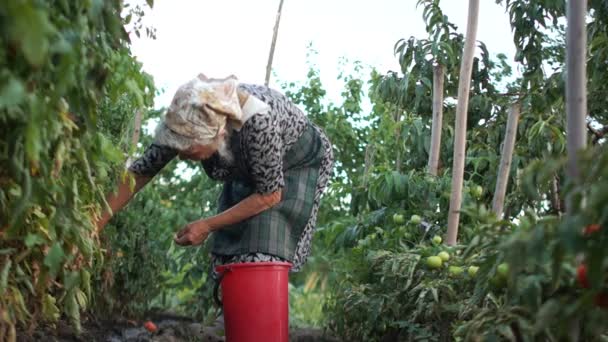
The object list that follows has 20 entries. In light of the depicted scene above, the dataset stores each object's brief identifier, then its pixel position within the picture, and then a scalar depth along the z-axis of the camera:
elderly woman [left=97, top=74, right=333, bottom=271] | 2.68
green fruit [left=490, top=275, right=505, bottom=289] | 2.05
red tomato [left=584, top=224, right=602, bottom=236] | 1.58
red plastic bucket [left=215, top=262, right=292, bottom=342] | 2.86
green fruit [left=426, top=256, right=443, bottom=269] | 2.95
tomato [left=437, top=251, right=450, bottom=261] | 2.97
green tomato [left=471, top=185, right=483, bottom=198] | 3.74
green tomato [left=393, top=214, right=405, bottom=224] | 3.60
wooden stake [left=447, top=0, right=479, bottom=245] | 3.32
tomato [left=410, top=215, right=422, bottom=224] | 3.53
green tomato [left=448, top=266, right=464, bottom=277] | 2.81
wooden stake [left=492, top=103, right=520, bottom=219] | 3.32
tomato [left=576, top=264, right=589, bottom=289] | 1.71
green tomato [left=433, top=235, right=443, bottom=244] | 3.33
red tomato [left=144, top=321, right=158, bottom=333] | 3.63
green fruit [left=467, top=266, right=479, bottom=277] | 2.58
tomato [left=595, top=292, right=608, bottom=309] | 1.64
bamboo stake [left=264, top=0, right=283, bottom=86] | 4.60
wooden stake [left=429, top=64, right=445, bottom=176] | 3.78
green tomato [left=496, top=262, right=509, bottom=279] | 2.04
